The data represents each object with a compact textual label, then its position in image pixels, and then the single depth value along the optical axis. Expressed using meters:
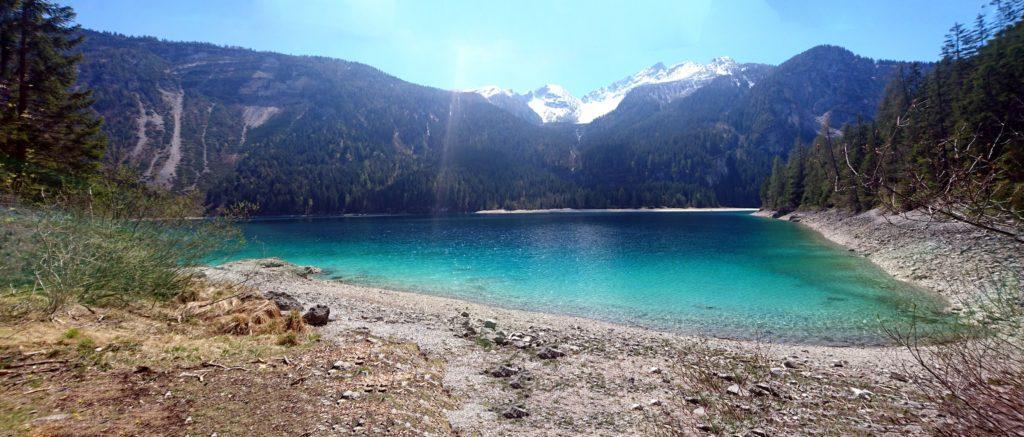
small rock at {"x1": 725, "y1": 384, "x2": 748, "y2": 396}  9.62
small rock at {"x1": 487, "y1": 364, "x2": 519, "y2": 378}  11.11
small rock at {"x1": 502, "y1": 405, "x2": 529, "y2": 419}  8.75
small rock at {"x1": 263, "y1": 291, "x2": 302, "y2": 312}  16.59
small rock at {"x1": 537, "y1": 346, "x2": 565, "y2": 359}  12.55
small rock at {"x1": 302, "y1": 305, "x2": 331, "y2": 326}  14.80
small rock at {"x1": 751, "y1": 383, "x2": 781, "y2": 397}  9.65
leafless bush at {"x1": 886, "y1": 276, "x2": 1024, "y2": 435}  4.39
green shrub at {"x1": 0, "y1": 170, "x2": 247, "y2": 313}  9.45
